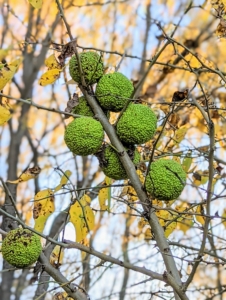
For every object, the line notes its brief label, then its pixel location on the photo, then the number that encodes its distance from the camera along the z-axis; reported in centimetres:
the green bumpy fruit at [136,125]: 220
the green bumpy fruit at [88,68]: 228
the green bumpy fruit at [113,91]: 225
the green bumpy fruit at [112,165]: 221
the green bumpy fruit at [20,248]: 216
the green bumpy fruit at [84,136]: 217
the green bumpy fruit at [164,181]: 215
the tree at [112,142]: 213
